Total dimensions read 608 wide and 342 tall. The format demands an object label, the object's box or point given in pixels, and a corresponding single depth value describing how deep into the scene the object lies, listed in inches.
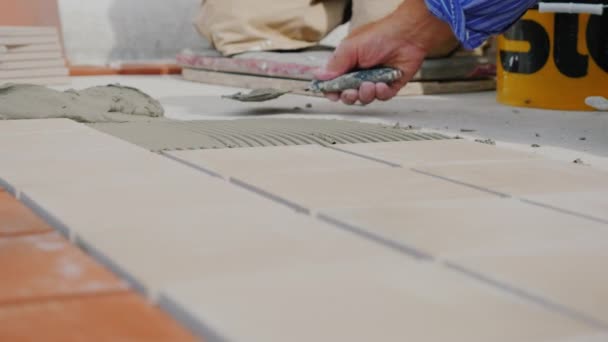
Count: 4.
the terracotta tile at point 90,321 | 30.5
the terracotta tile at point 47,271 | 35.4
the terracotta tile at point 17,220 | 45.4
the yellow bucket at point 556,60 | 80.9
